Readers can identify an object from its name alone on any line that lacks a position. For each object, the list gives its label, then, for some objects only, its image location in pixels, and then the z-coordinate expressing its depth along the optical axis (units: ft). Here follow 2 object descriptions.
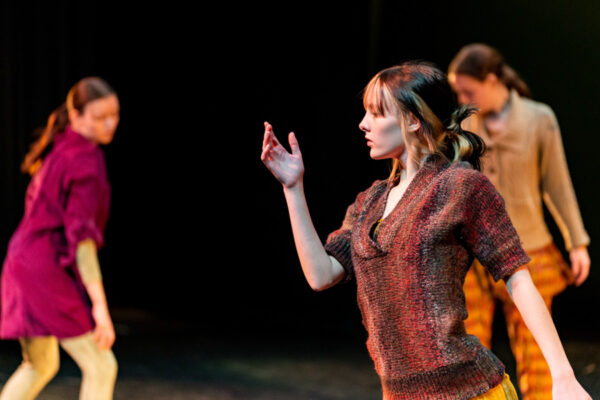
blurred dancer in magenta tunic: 22.31
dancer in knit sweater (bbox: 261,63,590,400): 18.39
